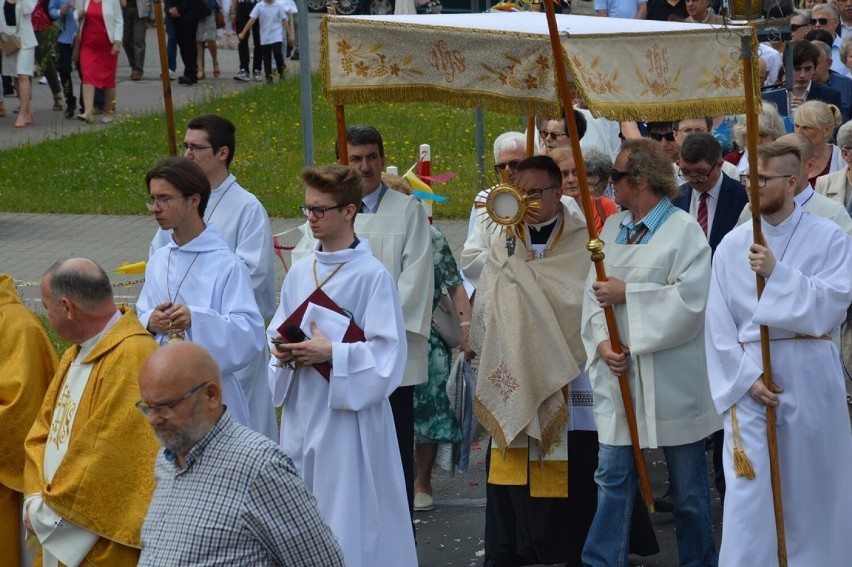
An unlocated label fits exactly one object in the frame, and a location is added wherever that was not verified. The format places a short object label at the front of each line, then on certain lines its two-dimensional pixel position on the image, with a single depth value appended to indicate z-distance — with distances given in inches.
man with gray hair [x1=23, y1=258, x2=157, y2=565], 291.8
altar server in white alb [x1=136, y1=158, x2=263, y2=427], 353.4
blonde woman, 488.8
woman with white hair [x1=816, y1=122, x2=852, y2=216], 448.2
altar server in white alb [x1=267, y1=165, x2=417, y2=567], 346.9
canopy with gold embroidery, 362.4
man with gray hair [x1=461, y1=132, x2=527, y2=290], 422.2
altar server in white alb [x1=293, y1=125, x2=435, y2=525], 409.6
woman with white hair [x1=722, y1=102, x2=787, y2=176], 469.8
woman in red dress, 1108.4
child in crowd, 1292.6
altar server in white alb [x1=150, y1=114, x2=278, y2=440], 417.3
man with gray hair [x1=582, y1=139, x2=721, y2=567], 375.2
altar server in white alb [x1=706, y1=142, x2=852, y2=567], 357.5
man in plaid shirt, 223.9
